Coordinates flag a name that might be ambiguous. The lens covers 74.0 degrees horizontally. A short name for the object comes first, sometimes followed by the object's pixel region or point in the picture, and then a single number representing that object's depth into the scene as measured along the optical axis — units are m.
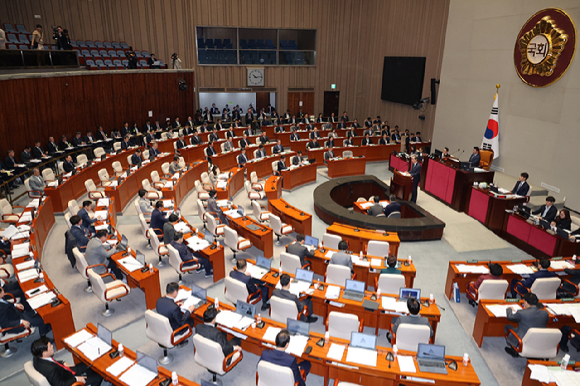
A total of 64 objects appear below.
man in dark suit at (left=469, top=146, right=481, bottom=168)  13.58
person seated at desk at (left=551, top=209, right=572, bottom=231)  9.37
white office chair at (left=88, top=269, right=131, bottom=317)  6.92
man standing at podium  13.44
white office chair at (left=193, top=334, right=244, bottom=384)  5.27
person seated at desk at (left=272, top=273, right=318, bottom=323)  6.46
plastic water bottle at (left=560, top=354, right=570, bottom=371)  5.08
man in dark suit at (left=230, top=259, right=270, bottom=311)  7.14
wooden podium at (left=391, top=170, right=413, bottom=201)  13.23
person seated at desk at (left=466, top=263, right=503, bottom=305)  7.33
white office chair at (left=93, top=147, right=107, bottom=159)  14.65
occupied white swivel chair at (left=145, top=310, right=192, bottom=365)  5.79
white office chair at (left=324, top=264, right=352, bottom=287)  7.46
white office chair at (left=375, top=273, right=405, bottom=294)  7.18
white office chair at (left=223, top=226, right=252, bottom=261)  9.18
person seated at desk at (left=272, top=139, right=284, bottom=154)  17.39
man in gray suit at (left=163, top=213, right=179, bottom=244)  8.89
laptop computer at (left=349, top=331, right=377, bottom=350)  5.41
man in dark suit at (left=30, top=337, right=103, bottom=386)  4.73
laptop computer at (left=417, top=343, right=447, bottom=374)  5.13
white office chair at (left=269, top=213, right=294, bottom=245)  10.27
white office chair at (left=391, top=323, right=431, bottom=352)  5.65
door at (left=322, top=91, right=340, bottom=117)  27.47
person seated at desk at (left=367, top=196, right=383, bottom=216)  11.45
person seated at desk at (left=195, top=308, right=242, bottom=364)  5.52
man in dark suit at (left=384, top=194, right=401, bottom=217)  11.27
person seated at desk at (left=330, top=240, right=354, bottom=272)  7.77
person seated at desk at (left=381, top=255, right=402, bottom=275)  7.63
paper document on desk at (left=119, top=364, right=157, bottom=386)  4.92
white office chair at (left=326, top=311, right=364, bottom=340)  5.93
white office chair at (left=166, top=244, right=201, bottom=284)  8.01
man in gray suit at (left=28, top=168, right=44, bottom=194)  11.12
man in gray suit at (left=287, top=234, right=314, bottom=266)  8.20
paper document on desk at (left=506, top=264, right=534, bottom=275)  7.77
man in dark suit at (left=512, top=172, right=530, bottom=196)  11.34
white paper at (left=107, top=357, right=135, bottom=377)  5.05
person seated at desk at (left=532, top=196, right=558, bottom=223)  10.08
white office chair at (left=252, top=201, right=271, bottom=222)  11.24
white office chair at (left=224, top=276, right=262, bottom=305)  6.92
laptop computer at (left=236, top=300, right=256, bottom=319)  6.08
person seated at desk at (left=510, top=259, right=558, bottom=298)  7.51
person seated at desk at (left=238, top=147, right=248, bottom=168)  15.95
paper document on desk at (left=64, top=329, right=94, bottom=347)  5.52
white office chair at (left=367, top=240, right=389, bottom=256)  8.80
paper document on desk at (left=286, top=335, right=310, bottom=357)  5.38
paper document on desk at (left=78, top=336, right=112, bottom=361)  5.35
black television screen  20.70
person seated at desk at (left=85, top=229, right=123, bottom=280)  7.80
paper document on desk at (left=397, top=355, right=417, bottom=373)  5.10
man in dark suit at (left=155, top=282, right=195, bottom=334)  5.98
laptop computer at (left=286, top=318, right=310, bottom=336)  5.63
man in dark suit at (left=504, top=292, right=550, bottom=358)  6.07
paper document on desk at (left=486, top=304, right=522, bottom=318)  6.53
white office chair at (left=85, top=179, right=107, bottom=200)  11.57
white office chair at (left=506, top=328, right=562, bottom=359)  5.77
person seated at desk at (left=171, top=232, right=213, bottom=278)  8.10
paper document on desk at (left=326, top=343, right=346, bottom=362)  5.29
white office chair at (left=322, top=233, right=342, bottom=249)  9.00
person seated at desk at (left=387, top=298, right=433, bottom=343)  5.83
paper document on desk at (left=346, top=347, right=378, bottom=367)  5.23
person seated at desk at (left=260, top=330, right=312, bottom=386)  5.20
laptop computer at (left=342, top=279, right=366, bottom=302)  6.81
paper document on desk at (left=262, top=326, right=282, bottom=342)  5.66
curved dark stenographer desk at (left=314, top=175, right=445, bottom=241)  10.79
